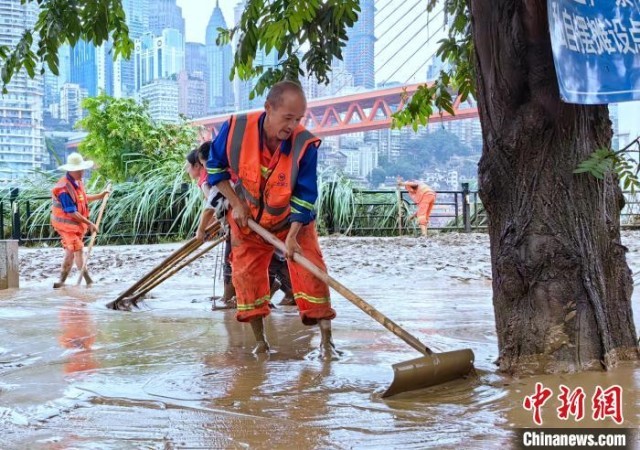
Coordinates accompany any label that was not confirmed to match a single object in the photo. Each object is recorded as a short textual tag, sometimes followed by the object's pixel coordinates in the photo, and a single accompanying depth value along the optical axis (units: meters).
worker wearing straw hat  9.61
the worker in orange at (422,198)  17.59
